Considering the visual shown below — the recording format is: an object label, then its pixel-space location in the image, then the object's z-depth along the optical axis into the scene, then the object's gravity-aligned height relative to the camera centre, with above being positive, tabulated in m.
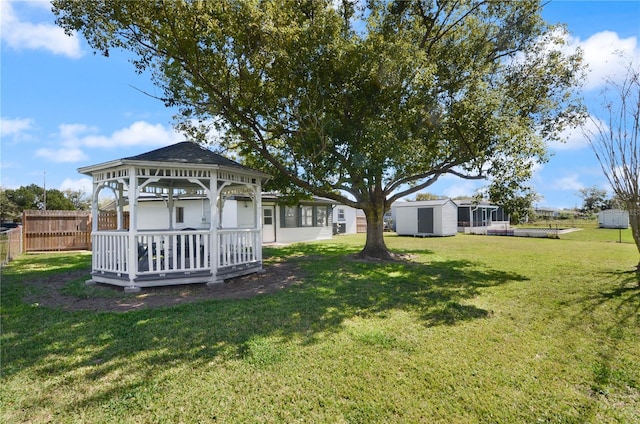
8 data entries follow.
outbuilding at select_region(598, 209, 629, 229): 30.62 -0.27
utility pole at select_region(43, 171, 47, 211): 39.33 +4.97
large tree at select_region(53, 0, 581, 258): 7.67 +4.18
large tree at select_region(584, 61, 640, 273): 7.40 +1.09
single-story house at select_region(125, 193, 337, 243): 17.31 +0.43
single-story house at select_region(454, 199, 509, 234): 27.08 +0.08
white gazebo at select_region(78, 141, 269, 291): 7.08 -0.29
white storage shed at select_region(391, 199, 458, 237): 22.81 +0.11
